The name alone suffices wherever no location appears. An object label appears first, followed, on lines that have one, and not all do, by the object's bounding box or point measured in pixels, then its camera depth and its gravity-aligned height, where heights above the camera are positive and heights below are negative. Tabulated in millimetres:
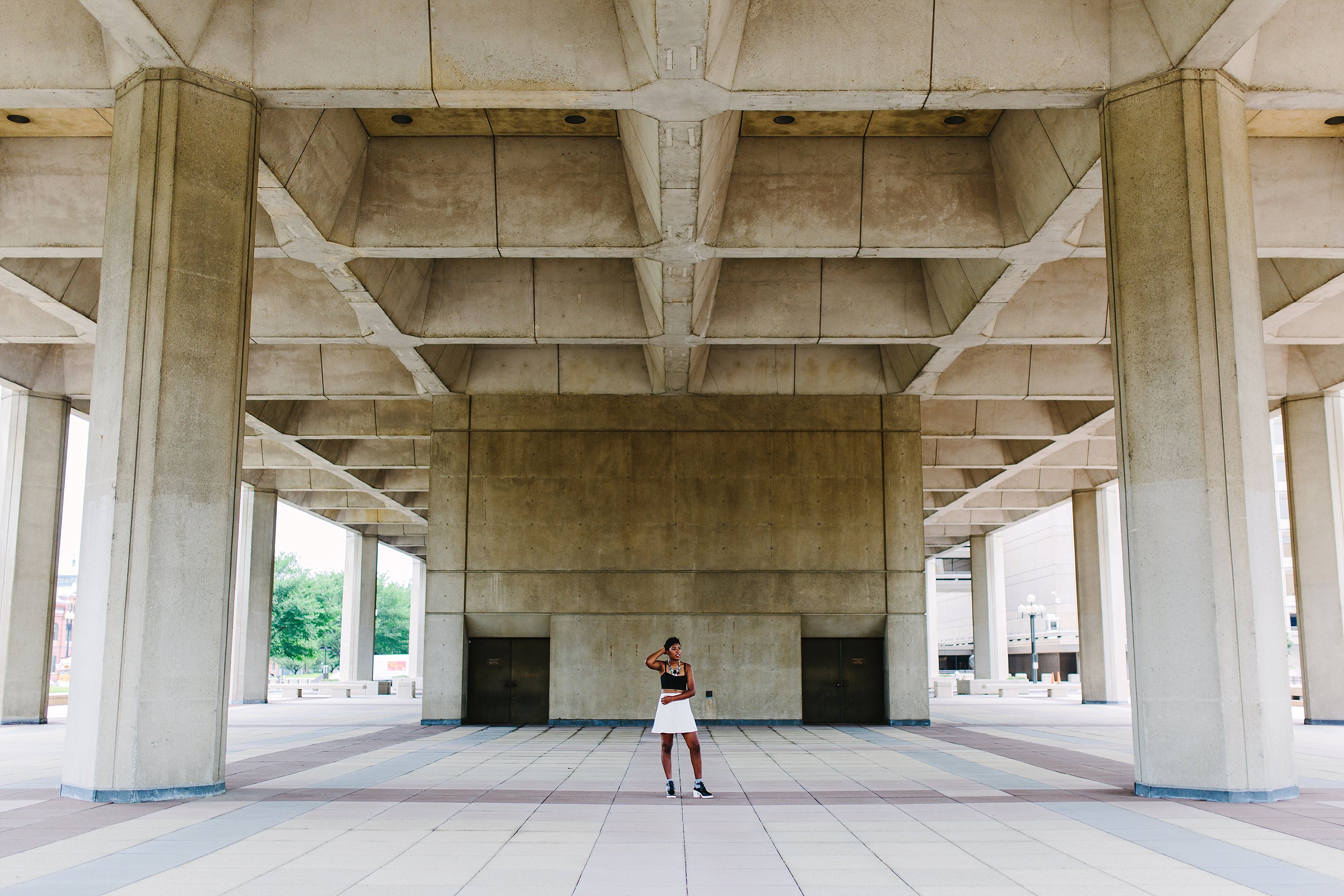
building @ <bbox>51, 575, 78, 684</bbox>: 138125 -3377
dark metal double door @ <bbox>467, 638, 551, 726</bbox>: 26172 -1691
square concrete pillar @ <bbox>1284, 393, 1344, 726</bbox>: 26234 +1679
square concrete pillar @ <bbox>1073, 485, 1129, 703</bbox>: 41031 +648
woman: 11719 -1023
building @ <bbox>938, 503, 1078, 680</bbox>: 89250 +2099
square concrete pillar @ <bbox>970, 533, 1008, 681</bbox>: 57625 +632
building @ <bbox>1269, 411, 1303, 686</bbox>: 79188 +5147
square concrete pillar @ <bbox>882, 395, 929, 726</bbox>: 25672 +1001
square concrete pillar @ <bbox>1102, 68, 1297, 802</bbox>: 11680 +1826
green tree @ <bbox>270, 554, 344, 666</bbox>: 91875 -920
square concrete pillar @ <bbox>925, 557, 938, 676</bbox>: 75250 +724
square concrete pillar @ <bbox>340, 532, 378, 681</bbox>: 56188 +322
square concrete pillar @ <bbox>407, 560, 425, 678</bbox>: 68562 -524
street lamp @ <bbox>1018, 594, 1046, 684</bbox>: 61469 +188
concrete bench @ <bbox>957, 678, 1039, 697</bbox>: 52250 -3555
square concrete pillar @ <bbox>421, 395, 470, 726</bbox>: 25500 +705
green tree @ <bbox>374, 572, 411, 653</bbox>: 124938 -1056
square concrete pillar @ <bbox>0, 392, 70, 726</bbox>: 26031 +1594
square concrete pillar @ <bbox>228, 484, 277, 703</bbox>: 41969 +632
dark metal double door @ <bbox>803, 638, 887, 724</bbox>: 26266 -1658
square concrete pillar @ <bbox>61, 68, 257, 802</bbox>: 11680 +1830
